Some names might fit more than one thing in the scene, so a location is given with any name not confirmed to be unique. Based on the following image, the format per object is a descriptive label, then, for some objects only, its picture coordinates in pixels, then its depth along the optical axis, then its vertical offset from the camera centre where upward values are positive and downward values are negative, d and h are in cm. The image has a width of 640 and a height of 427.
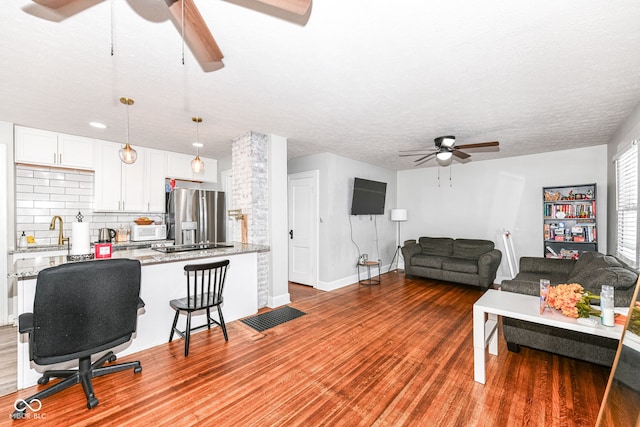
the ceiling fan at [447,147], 375 +90
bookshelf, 455 -16
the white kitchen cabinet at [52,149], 359 +90
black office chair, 178 -71
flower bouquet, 198 -66
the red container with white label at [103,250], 257 -35
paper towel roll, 250 -23
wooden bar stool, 268 -90
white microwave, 455 -32
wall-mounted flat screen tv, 550 +32
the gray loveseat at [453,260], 497 -94
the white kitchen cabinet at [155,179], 471 +59
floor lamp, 630 -7
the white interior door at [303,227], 523 -29
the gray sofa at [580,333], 227 -109
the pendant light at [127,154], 267 +59
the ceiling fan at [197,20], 119 +92
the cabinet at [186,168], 496 +85
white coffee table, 186 -79
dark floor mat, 339 -139
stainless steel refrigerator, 483 -4
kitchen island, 219 -81
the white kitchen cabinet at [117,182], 425 +51
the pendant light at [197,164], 319 +57
